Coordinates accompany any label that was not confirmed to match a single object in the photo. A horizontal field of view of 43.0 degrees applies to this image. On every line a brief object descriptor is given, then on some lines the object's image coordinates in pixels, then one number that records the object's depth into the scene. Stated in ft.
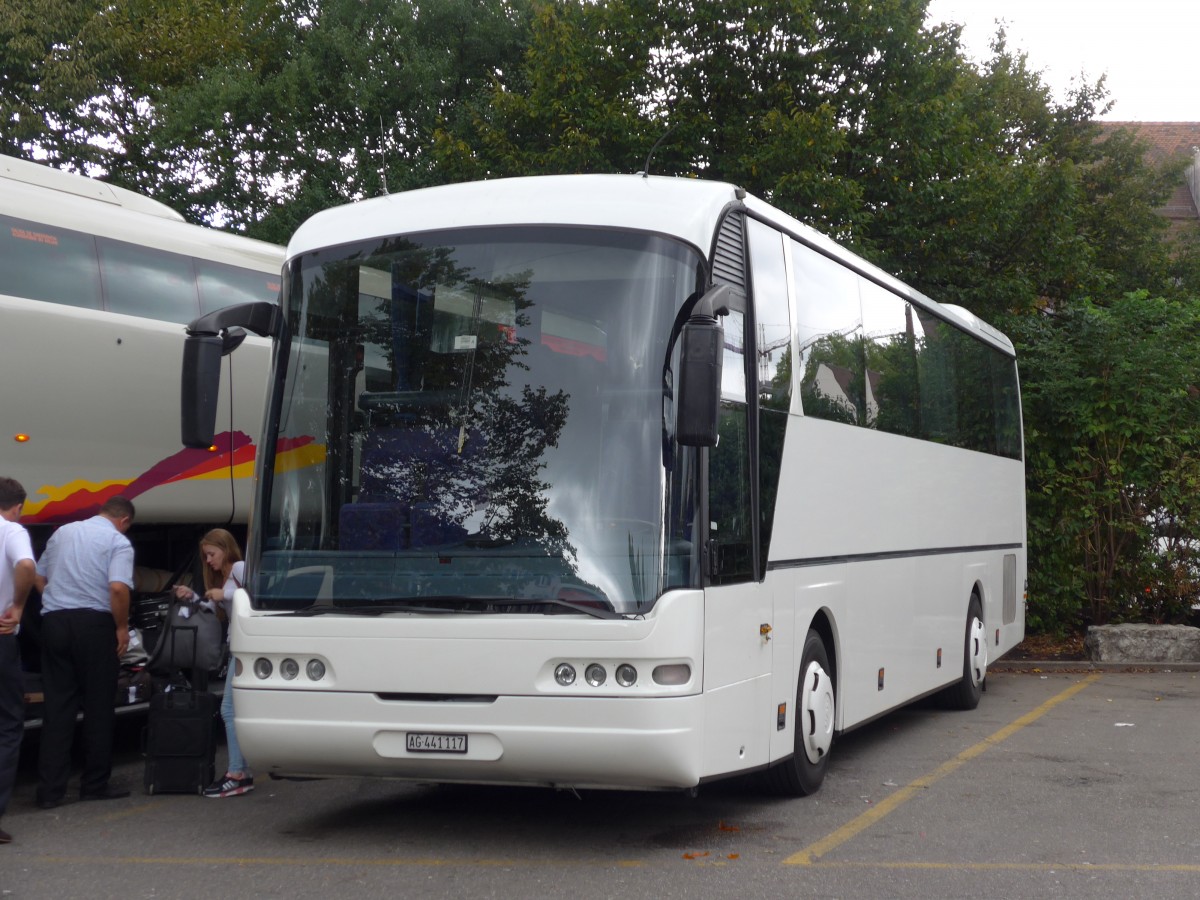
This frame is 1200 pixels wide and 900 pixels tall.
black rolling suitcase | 30.68
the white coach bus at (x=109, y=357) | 33.27
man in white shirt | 26.43
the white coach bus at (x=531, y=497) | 23.21
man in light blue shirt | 29.76
